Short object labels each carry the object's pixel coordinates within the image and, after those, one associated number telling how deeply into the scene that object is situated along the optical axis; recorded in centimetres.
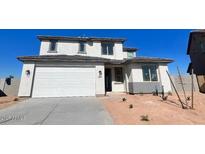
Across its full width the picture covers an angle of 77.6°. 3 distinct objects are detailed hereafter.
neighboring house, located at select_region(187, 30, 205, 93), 1765
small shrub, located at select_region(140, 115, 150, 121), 504
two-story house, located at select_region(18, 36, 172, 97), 1151
